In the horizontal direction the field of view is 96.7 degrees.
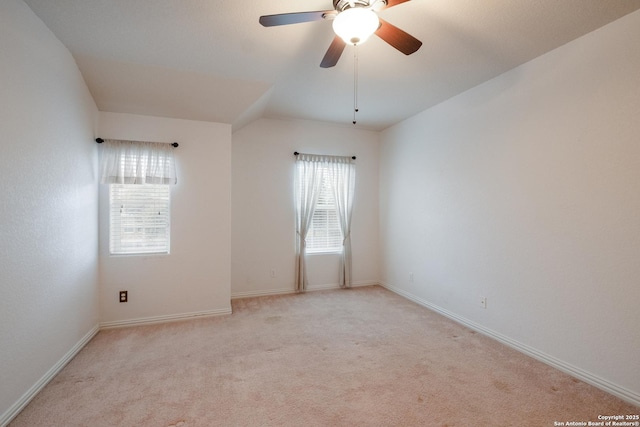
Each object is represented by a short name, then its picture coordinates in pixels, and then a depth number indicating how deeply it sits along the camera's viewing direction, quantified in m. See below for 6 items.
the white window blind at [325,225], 4.55
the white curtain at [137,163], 3.07
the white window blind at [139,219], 3.17
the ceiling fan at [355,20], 1.50
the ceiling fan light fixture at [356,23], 1.49
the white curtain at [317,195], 4.38
